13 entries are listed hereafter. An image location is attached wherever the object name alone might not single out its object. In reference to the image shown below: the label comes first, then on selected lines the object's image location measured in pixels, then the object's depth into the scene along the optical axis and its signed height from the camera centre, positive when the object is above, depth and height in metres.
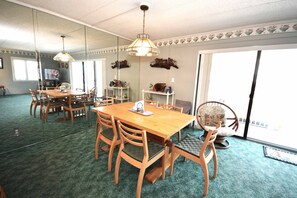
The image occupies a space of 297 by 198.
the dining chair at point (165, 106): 2.65 -0.49
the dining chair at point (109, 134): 1.77 -0.81
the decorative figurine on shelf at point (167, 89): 3.57 -0.17
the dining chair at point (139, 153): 1.37 -0.84
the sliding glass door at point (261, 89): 2.78 -0.06
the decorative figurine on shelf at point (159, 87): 3.71 -0.12
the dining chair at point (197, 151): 1.48 -0.83
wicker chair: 2.62 -0.72
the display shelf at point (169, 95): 3.54 -0.33
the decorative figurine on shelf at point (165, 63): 3.59 +0.57
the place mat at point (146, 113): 2.05 -0.50
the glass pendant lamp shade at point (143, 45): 1.79 +0.51
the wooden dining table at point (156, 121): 1.53 -0.53
